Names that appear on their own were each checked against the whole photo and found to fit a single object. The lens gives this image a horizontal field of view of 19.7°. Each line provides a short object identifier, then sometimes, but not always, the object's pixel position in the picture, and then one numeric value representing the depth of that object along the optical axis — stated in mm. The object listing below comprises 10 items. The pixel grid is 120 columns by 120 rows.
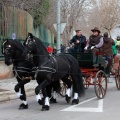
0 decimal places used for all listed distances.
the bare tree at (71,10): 33438
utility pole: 17494
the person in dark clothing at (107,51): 12797
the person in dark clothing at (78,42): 11883
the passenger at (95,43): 11336
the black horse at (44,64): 8797
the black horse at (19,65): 8898
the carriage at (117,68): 13000
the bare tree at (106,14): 45625
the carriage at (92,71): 10930
